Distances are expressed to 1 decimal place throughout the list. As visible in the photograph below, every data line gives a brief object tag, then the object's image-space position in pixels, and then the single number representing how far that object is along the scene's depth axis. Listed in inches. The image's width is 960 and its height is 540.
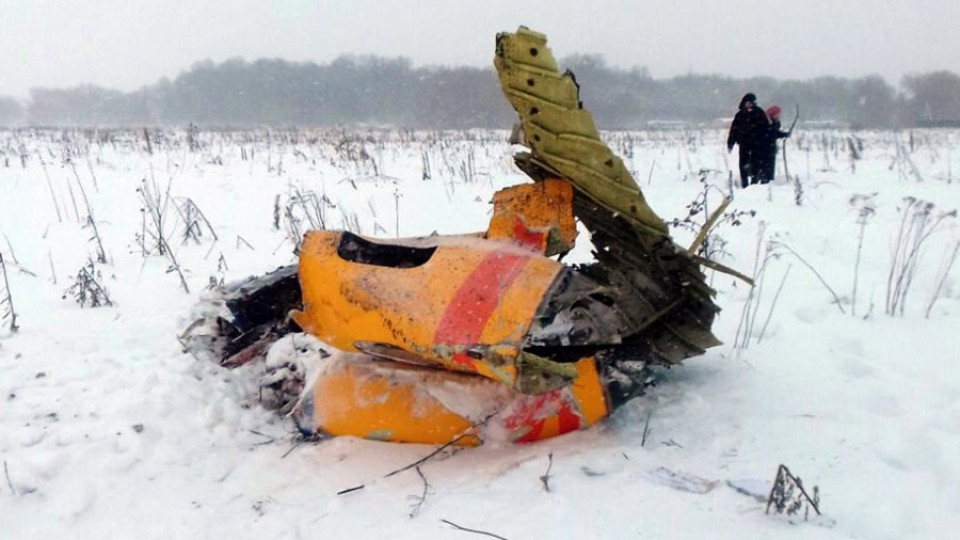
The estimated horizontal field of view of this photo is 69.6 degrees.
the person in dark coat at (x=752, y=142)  359.9
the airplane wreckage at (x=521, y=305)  91.7
